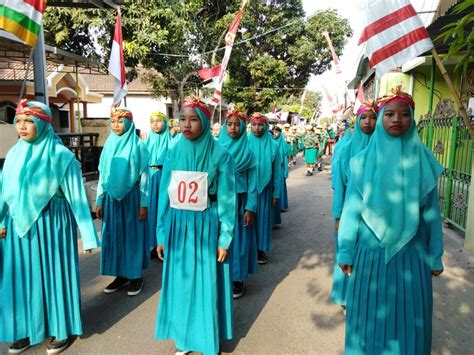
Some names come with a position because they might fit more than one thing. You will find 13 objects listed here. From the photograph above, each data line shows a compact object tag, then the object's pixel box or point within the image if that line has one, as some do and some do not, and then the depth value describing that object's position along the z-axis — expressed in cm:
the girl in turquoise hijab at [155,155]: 527
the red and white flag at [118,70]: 570
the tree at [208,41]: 1262
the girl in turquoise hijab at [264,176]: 518
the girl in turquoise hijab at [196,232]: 281
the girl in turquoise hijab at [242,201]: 421
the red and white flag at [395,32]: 281
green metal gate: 602
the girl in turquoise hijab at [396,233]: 221
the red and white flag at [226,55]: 941
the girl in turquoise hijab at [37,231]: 288
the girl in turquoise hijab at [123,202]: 403
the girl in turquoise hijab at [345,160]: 357
